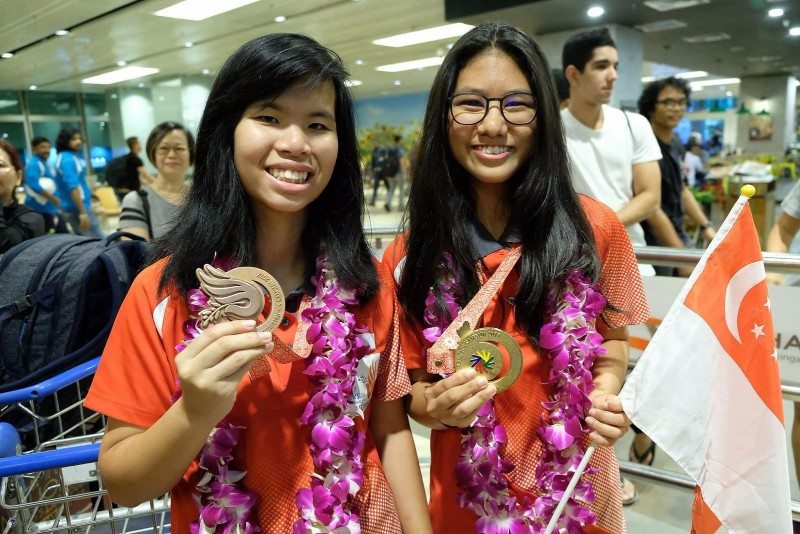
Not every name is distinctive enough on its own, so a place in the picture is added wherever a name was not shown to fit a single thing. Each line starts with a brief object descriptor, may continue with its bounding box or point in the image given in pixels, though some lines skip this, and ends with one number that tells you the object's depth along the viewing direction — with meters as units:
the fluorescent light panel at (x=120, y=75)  13.35
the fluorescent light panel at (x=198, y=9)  7.84
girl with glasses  1.35
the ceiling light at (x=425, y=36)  9.44
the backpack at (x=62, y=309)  2.08
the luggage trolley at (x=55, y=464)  1.36
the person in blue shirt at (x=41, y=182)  6.43
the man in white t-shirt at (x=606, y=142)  2.85
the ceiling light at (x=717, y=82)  12.66
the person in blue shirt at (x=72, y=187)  7.14
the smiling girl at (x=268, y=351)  1.11
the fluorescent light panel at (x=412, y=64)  13.14
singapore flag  1.26
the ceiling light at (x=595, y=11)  7.84
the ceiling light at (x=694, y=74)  12.25
